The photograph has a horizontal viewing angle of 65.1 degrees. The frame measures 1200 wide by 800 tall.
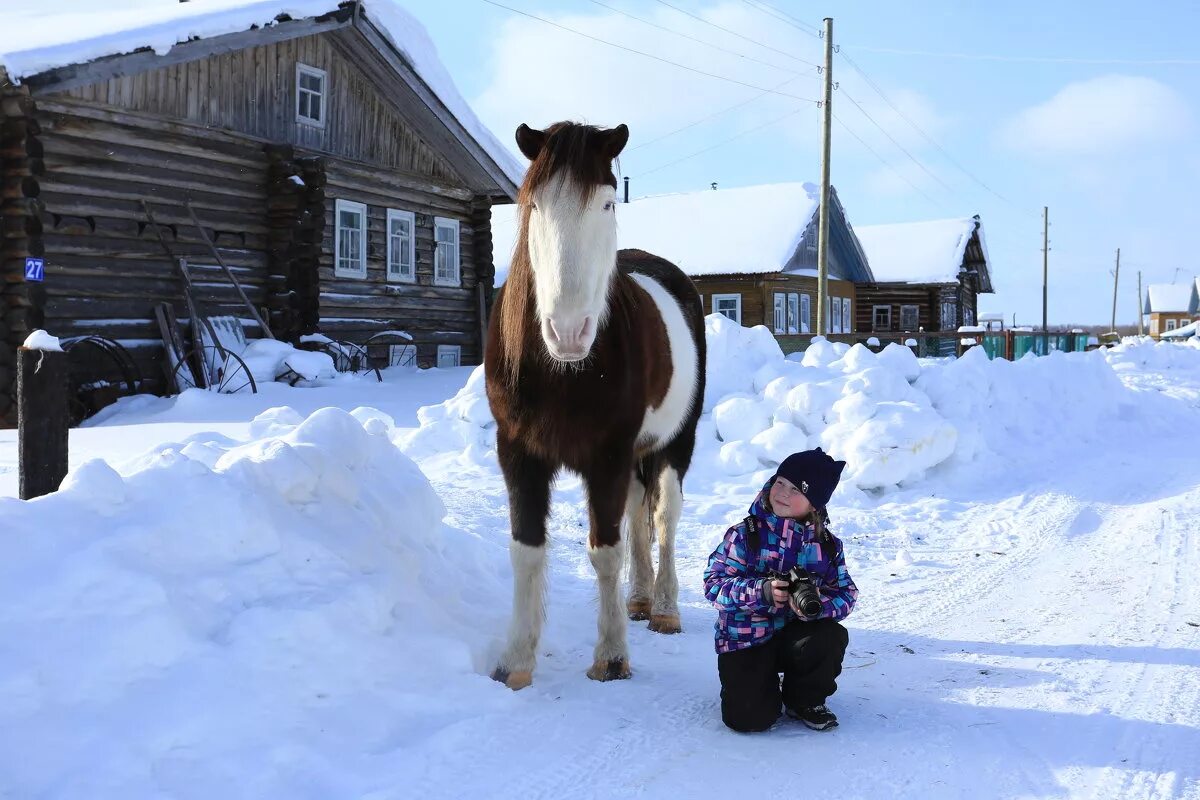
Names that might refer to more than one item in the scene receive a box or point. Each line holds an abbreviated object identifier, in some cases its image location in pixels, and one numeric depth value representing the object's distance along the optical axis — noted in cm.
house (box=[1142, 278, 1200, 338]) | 9556
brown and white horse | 338
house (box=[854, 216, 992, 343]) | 3859
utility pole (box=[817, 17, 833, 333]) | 2241
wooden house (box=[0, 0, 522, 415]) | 1127
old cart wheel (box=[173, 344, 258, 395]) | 1247
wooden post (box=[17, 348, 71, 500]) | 409
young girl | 345
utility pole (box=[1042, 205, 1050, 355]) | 4922
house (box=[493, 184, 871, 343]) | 2967
